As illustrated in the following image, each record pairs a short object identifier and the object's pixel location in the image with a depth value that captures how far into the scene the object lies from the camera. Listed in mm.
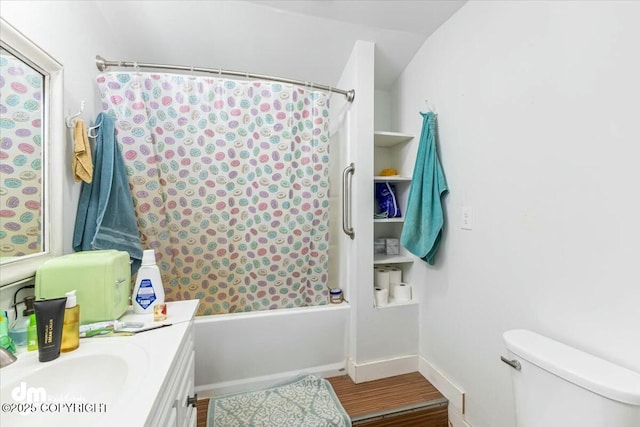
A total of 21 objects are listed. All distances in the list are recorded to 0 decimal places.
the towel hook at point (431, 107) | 1654
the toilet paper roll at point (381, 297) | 1731
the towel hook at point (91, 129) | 1273
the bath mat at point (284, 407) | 1320
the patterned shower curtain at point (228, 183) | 1457
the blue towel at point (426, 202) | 1521
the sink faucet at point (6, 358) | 643
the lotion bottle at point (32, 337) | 728
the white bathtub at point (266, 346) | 1522
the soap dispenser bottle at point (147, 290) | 1038
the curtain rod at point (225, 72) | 1387
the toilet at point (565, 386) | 701
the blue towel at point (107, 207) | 1227
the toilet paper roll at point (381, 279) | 1810
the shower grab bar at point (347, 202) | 1733
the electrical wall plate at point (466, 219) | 1390
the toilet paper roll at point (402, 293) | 1805
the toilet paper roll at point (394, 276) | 1859
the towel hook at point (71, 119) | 1124
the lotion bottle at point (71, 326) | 737
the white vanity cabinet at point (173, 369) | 613
